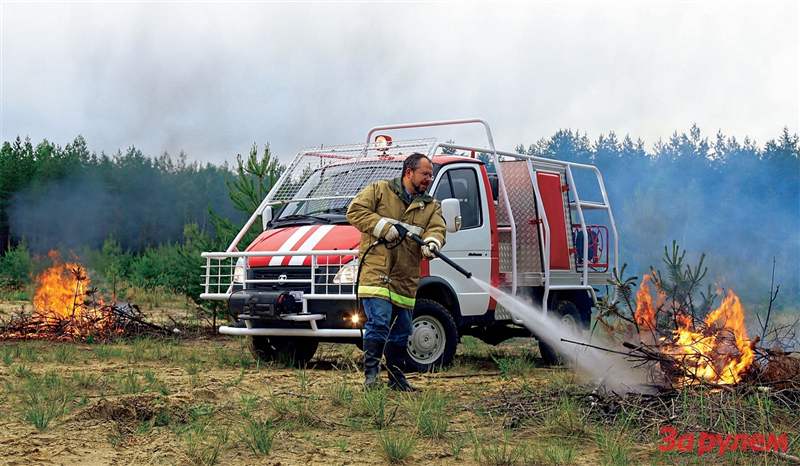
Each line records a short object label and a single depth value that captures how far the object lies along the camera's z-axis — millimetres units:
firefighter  7078
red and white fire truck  8320
